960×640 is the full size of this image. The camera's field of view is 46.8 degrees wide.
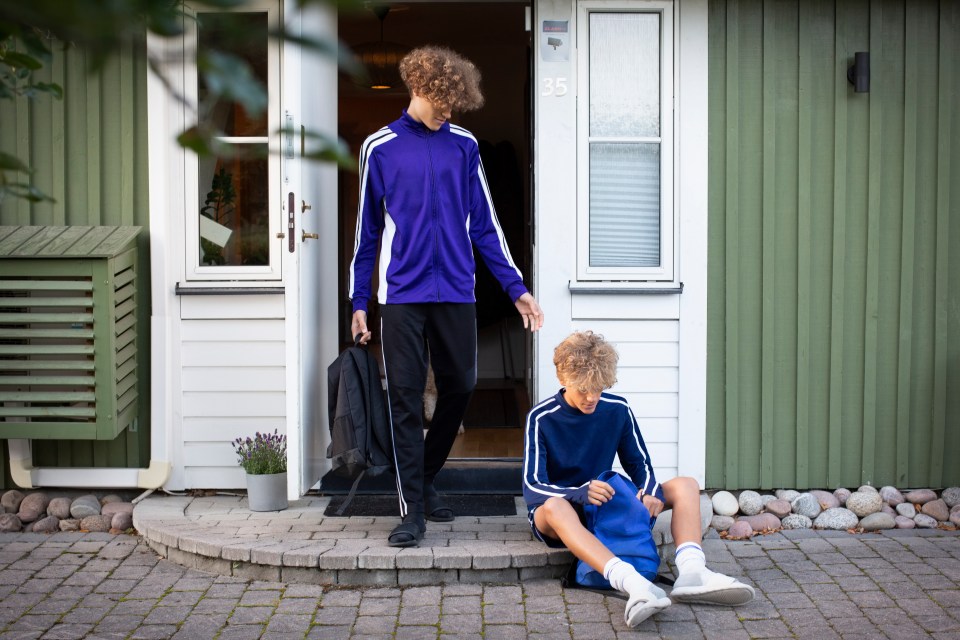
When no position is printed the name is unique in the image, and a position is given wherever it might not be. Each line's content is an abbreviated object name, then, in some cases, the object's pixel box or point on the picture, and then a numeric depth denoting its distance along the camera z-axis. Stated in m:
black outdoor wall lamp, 4.57
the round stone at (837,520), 4.57
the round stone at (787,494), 4.69
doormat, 4.41
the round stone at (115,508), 4.63
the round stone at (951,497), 4.68
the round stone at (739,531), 4.46
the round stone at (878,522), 4.55
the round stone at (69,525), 4.57
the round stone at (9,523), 4.57
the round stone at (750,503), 4.65
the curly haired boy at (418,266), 3.97
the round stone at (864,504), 4.61
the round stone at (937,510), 4.62
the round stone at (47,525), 4.57
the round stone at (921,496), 4.69
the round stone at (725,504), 4.64
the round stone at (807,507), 4.63
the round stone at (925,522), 4.60
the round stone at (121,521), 4.54
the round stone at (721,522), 4.53
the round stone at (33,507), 4.64
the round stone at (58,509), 4.64
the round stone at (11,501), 4.68
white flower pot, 4.43
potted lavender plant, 4.43
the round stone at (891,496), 4.68
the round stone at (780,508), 4.62
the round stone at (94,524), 4.57
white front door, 4.62
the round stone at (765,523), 4.55
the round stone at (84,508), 4.63
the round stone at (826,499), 4.66
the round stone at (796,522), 4.59
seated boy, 3.50
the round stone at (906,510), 4.63
